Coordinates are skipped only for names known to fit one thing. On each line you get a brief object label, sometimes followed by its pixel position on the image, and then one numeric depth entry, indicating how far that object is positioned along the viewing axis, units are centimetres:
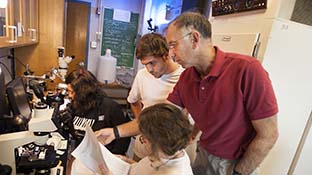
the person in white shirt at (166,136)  83
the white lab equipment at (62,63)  242
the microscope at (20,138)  83
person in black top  173
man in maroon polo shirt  90
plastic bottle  388
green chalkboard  395
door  362
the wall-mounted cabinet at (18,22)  141
